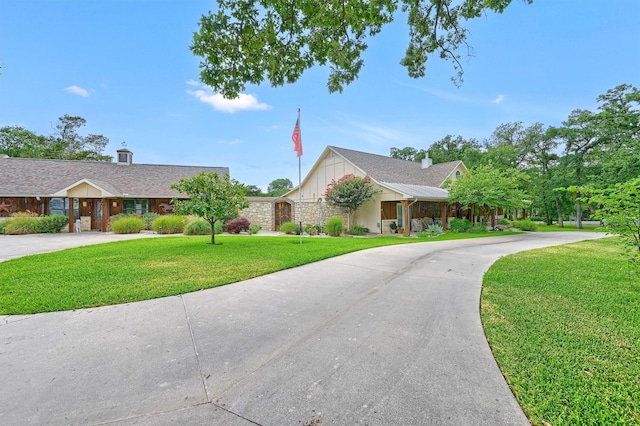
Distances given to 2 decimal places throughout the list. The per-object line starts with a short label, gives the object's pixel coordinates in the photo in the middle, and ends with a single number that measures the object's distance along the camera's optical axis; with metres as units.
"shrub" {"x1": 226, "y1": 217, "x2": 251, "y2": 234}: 16.72
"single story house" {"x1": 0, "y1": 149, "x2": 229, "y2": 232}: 17.58
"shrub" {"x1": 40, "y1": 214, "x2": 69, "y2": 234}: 15.74
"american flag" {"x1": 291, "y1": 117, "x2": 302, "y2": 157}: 11.08
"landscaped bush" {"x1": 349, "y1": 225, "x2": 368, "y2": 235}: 16.39
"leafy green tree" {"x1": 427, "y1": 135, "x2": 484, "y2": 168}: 35.72
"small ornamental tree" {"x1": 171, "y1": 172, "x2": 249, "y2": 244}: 9.59
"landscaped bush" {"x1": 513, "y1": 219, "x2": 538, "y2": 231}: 21.41
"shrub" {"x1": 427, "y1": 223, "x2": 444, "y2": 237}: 14.89
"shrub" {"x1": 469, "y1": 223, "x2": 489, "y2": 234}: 17.33
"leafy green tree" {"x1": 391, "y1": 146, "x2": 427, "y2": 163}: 39.31
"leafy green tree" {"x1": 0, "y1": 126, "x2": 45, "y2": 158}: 30.39
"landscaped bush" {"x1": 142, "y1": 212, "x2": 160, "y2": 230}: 17.07
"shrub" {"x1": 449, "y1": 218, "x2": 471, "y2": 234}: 17.31
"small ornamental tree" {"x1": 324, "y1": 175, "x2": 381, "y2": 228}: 15.94
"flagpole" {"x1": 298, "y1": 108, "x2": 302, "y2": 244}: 11.30
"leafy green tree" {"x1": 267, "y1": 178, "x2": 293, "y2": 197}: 68.25
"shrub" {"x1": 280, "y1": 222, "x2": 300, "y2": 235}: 16.63
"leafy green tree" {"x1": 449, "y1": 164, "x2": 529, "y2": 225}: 15.93
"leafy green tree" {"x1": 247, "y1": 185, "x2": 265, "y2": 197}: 48.63
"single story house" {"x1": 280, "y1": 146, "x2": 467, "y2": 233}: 16.38
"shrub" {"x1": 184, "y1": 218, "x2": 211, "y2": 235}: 14.53
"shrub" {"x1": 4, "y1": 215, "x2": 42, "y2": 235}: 14.74
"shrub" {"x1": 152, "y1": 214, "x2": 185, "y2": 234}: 15.31
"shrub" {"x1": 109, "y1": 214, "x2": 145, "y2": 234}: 15.28
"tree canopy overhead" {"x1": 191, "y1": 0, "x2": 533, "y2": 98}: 4.93
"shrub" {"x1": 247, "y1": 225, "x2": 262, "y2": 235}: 15.93
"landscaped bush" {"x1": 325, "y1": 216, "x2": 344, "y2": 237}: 15.95
